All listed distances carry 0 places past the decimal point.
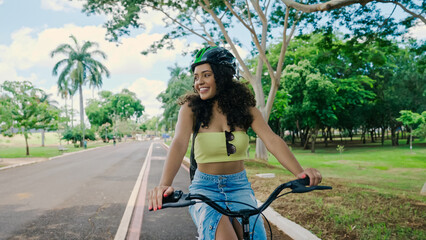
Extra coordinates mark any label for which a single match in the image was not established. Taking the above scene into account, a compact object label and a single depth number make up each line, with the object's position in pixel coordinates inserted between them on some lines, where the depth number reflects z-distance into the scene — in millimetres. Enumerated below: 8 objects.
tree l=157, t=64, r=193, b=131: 32500
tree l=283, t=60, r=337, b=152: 28953
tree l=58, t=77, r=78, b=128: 38531
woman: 2168
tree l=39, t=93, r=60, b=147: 25120
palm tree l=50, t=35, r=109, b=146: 38062
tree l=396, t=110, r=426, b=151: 28184
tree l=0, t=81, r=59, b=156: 22734
